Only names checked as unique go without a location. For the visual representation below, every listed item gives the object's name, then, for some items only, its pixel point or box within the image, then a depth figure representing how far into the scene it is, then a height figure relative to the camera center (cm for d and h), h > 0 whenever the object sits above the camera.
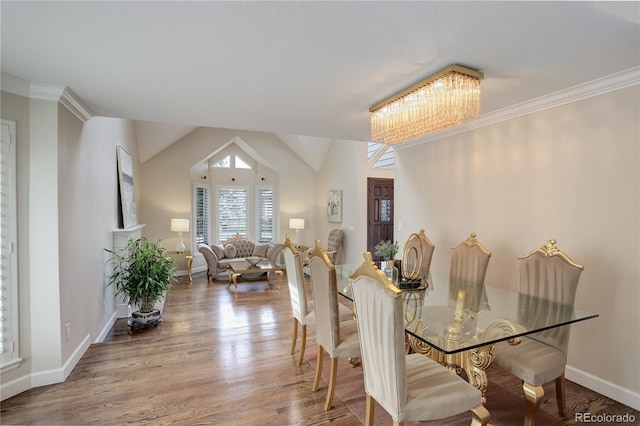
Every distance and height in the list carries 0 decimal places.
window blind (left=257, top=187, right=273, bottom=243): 825 -3
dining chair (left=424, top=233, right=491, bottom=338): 224 -65
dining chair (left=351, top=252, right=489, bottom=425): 158 -86
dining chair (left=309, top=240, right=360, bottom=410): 225 -76
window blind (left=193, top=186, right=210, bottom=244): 753 -3
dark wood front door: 680 +2
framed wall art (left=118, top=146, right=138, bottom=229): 455 +38
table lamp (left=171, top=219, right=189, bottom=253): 663 -24
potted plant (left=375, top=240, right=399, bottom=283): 338 -47
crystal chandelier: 224 +83
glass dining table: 186 -71
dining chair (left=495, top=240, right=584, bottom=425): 195 -70
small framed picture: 727 +16
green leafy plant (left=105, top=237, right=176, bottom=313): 385 -75
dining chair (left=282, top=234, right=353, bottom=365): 283 -77
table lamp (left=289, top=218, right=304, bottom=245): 776 -27
